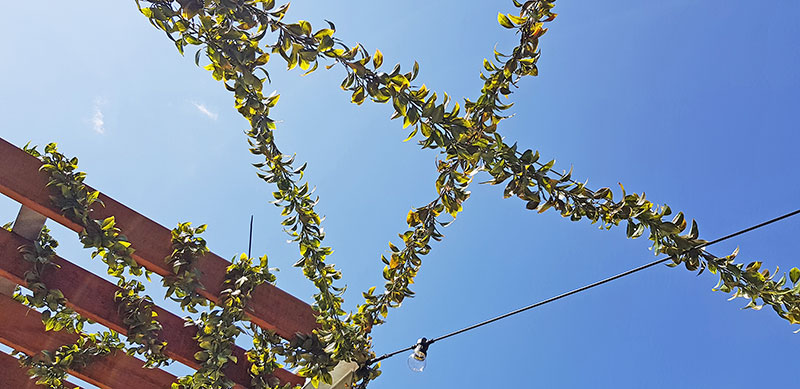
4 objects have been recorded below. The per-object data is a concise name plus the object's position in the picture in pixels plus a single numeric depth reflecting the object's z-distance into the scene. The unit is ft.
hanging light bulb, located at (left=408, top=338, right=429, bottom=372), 5.23
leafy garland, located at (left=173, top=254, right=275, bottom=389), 5.54
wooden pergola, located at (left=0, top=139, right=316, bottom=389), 5.30
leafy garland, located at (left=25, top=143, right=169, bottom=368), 5.25
